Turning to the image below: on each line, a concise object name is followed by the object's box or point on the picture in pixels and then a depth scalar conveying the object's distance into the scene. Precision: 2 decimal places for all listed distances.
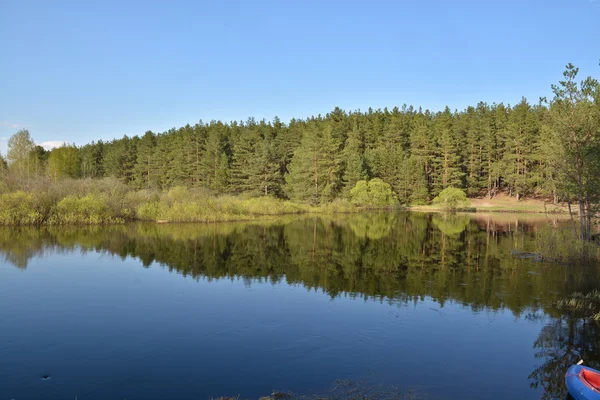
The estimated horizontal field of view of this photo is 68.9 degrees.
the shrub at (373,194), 66.06
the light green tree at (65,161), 94.19
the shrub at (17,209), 35.78
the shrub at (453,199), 65.00
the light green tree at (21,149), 82.94
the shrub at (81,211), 38.19
